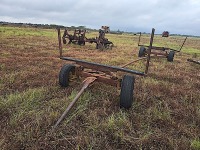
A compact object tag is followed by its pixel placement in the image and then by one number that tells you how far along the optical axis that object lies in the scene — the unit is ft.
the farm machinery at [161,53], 28.35
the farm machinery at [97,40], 39.66
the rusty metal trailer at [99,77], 9.85
